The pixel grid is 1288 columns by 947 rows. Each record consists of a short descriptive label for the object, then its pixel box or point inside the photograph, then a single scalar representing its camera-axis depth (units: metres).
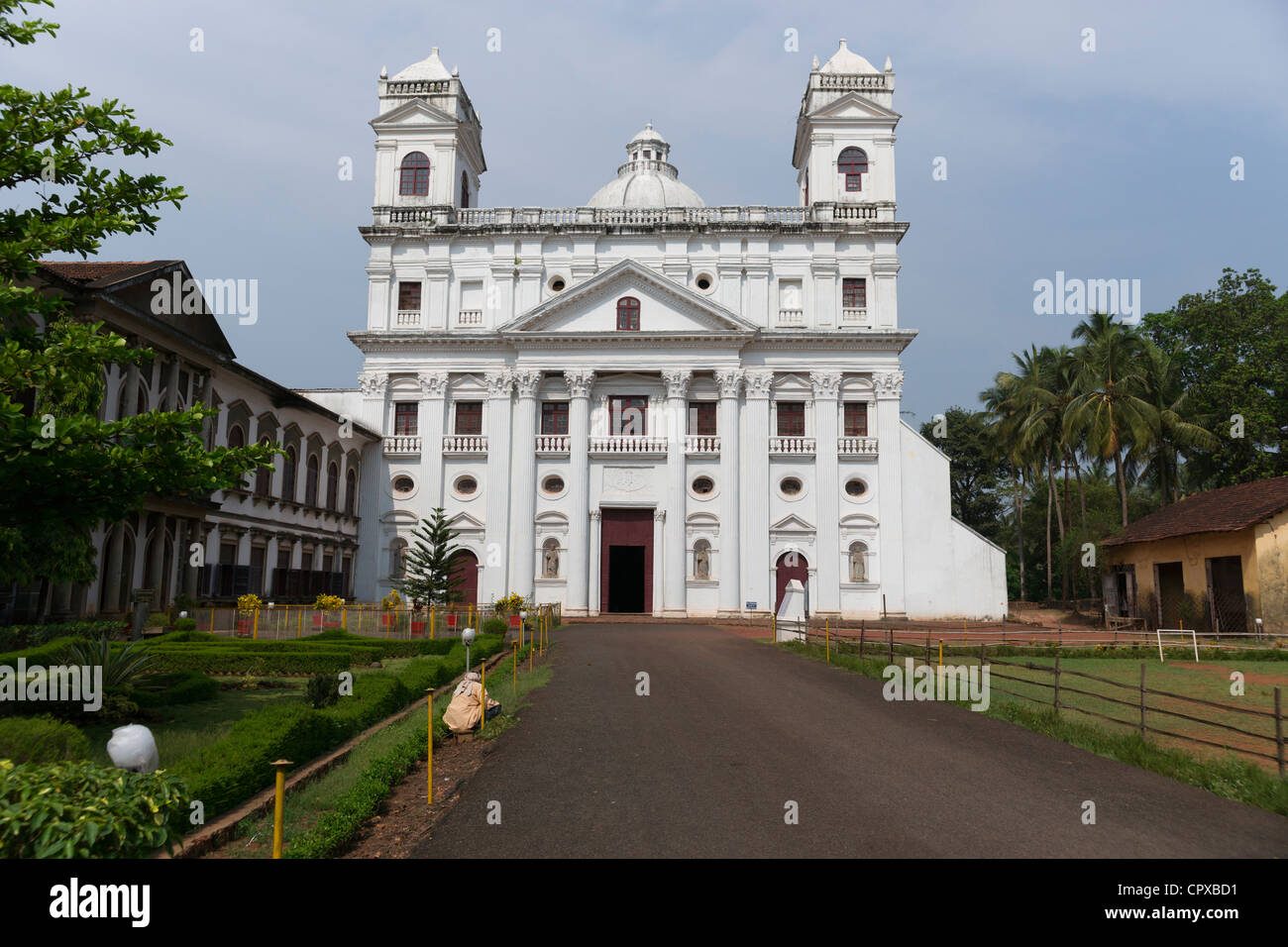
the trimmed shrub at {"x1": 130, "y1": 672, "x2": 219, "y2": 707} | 13.24
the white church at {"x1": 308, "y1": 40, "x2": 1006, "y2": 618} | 40.22
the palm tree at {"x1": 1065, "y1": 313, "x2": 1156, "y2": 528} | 39.69
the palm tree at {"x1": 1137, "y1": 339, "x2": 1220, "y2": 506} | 40.16
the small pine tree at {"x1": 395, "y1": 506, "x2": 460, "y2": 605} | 34.41
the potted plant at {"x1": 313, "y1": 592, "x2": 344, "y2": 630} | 24.33
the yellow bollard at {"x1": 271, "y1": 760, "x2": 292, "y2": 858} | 5.77
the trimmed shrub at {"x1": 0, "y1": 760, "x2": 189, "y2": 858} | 4.58
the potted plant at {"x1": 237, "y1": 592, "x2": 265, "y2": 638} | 23.64
